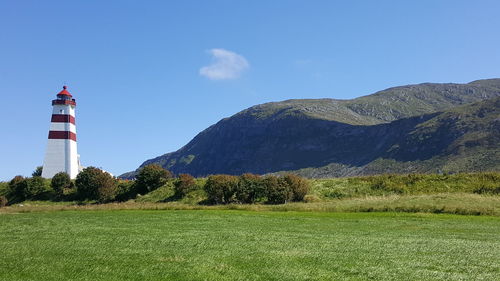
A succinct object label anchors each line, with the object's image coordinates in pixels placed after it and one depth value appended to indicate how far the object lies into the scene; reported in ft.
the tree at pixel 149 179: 220.23
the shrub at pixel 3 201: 217.15
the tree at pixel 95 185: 214.69
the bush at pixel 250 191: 185.57
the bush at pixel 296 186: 187.32
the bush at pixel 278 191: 181.68
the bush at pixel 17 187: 226.99
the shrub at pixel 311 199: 184.51
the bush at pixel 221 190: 188.03
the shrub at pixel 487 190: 170.33
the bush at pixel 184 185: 207.51
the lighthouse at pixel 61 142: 248.11
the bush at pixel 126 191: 219.61
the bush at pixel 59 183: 224.12
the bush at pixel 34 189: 223.92
